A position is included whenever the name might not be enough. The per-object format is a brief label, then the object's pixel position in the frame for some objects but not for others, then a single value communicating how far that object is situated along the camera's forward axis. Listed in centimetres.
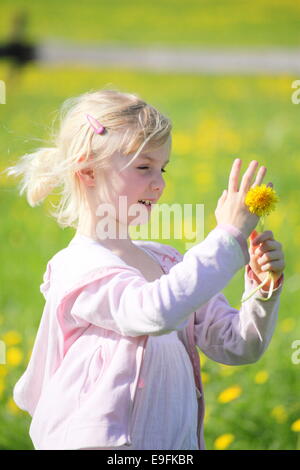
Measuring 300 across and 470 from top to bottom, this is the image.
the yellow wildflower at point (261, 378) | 552
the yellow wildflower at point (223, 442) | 497
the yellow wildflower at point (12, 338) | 601
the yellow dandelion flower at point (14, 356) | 582
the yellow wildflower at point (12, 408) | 544
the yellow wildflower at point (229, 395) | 517
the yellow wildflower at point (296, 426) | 497
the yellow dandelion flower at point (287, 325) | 610
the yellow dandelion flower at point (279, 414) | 522
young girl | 324
